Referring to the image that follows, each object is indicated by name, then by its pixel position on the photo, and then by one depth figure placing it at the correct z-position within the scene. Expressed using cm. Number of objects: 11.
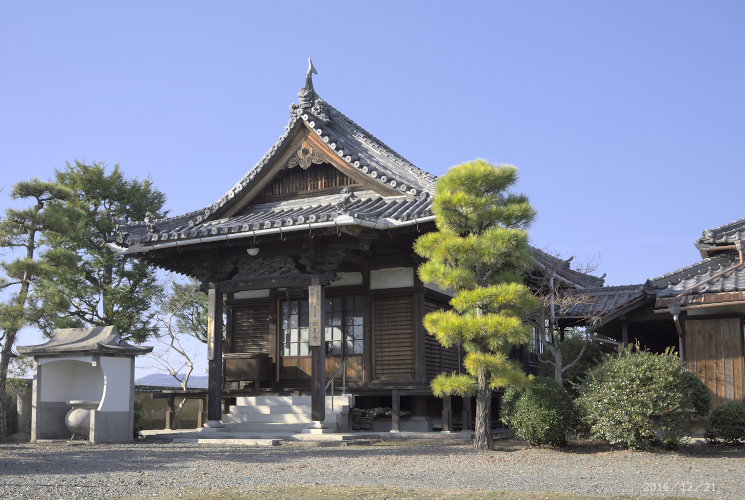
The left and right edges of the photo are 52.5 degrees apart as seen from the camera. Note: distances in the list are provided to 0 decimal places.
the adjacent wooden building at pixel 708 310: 1401
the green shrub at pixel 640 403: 1138
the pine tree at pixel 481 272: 1203
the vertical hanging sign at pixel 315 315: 1515
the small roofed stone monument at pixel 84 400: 1512
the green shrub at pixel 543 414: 1230
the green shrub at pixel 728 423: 1238
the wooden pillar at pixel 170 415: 2000
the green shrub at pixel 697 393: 1197
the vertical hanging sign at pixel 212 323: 1652
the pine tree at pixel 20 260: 1511
